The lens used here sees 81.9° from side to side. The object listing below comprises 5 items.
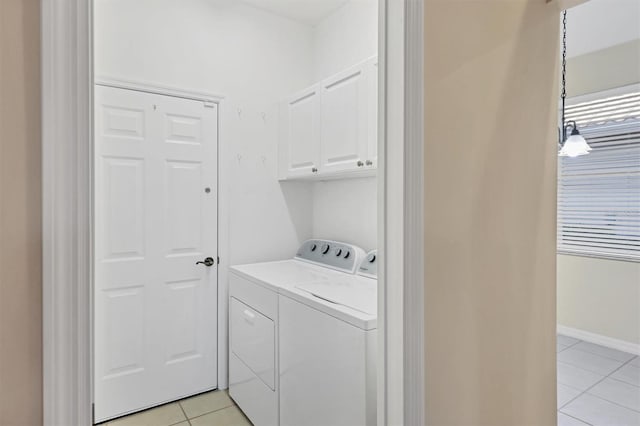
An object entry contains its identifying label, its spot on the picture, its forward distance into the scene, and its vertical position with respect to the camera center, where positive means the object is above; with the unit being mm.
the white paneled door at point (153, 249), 2332 -274
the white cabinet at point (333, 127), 2129 +537
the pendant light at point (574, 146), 2805 +490
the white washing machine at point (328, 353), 1434 -633
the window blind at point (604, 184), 3400 +250
